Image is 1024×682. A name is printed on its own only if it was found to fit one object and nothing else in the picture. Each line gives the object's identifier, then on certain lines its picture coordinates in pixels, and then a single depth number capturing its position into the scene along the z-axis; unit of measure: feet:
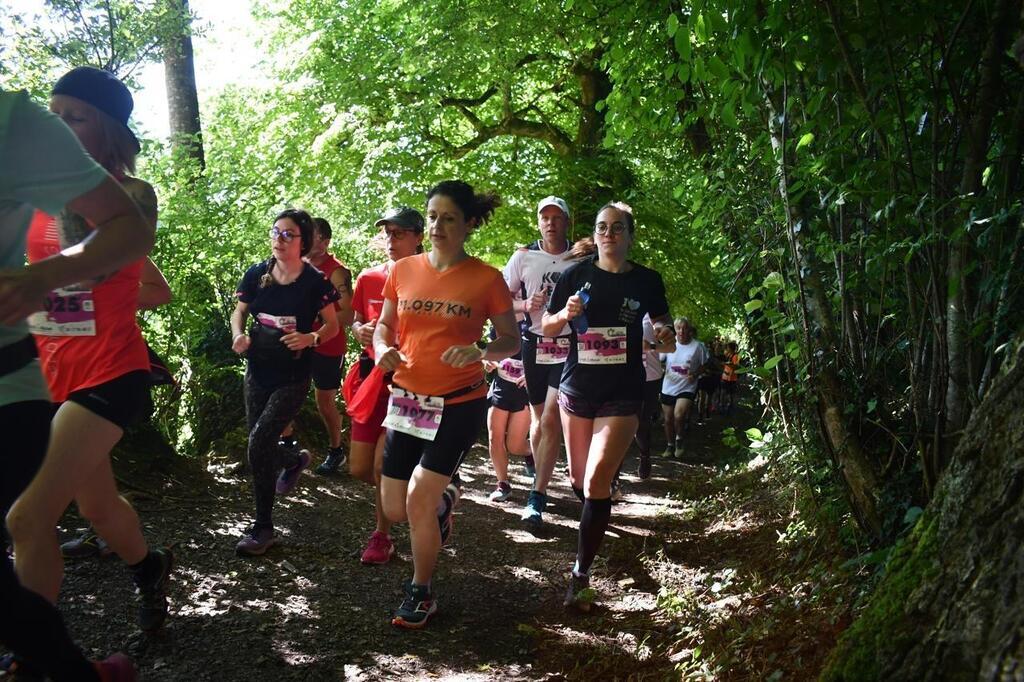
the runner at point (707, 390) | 58.44
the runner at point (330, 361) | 24.03
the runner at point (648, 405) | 31.18
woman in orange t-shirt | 14.61
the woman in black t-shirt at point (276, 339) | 17.65
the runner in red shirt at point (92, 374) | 10.63
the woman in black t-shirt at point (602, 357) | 16.35
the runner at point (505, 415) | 24.77
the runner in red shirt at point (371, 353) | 18.20
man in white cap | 22.22
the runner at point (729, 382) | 66.40
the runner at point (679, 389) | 40.47
